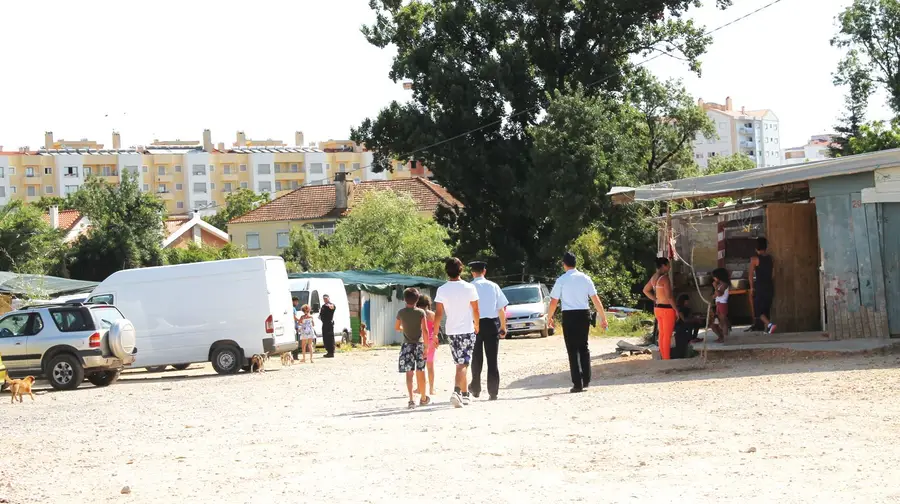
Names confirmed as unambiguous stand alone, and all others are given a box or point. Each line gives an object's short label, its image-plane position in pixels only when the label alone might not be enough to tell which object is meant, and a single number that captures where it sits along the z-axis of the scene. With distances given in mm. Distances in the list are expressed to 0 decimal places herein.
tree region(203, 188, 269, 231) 120000
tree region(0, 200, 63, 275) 55844
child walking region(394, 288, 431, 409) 15219
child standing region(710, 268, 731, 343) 20406
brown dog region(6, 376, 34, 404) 19953
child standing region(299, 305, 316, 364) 29250
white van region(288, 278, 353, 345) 34344
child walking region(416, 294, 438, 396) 15320
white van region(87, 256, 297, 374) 25484
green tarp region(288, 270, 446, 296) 38375
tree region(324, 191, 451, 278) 57312
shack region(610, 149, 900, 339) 17672
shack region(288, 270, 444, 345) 38719
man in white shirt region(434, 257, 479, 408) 14617
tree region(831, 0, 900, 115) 63344
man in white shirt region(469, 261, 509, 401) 15070
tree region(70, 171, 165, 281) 66938
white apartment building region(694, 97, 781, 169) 180625
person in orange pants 17922
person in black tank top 19516
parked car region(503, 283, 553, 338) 36844
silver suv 23016
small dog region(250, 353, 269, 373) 25734
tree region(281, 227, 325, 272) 68250
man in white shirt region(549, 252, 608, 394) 15109
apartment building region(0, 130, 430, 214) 150625
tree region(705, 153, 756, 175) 94000
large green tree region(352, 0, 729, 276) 45094
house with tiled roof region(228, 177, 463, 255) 83938
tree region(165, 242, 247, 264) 74469
